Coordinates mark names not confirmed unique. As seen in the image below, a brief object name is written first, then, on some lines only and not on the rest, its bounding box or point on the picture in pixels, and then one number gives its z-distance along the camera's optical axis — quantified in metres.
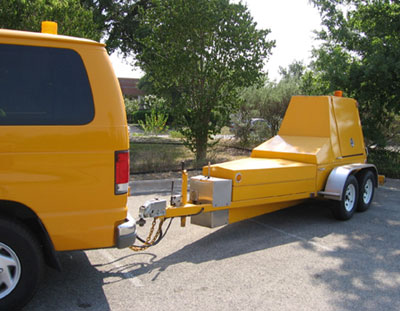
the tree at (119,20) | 18.19
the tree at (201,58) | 11.45
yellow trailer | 5.36
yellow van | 3.44
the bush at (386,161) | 11.34
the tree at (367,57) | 10.81
